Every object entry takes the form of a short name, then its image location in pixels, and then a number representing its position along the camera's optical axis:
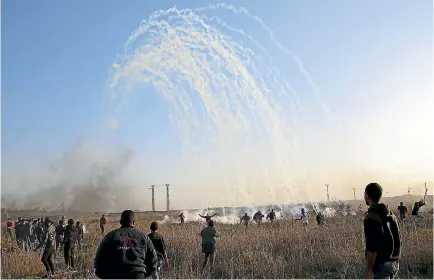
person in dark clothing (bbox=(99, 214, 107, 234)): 27.06
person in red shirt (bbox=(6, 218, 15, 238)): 28.25
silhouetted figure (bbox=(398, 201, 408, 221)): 24.56
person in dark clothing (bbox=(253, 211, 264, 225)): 31.10
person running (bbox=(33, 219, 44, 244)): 22.77
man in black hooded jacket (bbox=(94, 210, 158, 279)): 5.68
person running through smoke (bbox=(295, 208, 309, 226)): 24.97
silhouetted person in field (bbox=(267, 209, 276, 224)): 27.98
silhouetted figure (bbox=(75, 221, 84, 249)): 19.24
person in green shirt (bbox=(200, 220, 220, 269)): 13.51
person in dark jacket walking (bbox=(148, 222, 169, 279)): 9.77
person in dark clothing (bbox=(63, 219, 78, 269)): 14.96
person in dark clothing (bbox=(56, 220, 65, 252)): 16.58
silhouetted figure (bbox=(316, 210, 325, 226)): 23.43
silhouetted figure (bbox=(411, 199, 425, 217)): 21.35
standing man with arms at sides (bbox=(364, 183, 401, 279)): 5.58
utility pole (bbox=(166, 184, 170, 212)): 95.46
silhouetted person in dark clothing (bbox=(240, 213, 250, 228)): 28.04
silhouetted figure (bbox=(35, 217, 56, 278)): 13.08
